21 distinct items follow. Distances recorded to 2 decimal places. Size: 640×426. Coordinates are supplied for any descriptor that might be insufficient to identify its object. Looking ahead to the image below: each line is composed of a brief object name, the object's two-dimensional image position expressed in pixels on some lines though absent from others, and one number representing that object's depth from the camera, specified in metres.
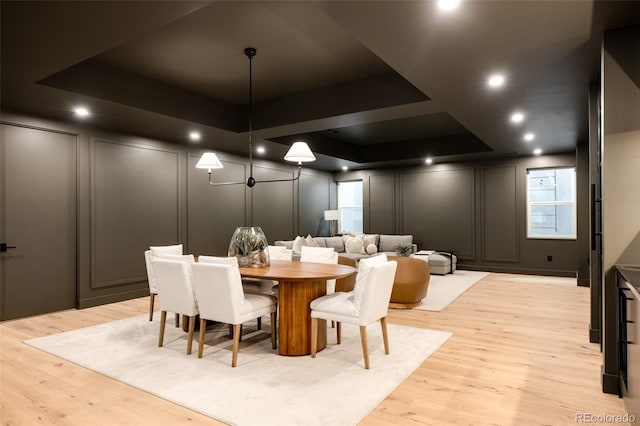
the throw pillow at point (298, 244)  6.68
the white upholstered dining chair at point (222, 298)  3.03
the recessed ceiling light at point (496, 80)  3.59
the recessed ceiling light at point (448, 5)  2.35
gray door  4.47
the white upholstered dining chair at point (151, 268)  4.24
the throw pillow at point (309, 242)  6.97
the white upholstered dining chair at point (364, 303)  3.01
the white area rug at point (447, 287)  5.20
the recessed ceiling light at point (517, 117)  4.88
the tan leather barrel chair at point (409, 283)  4.96
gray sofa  8.43
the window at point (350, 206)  10.36
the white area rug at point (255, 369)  2.37
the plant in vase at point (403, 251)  7.14
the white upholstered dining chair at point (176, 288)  3.30
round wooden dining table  3.30
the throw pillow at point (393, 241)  8.70
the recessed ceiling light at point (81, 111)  4.48
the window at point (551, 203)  7.80
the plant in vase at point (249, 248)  3.82
